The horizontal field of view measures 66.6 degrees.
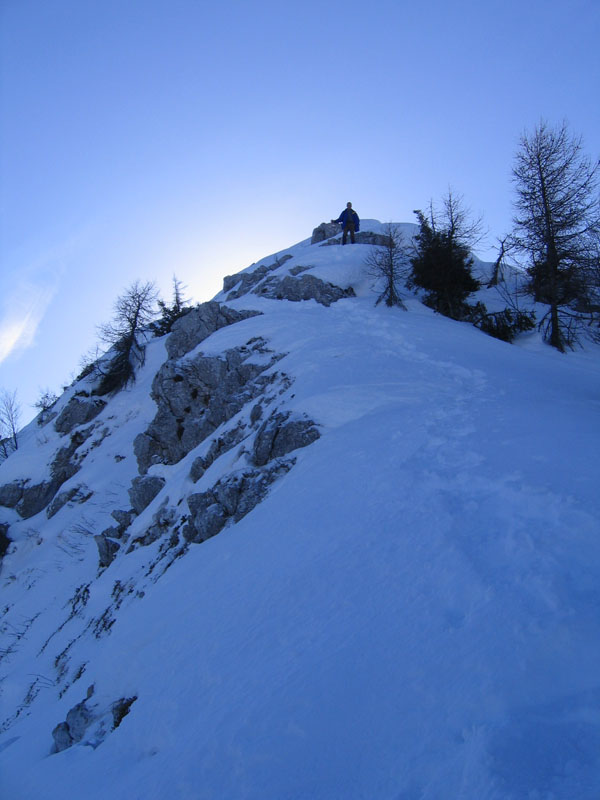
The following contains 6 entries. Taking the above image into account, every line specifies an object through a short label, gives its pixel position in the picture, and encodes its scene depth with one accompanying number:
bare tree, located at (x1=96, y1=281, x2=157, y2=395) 21.97
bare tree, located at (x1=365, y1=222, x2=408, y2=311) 18.62
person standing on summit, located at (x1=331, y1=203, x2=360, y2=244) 25.45
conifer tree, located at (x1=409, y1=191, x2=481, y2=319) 18.67
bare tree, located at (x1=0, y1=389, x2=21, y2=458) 30.93
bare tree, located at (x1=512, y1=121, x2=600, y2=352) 15.20
